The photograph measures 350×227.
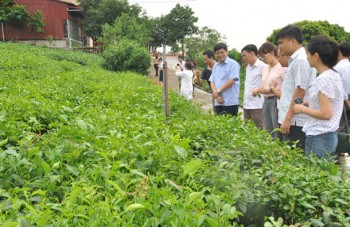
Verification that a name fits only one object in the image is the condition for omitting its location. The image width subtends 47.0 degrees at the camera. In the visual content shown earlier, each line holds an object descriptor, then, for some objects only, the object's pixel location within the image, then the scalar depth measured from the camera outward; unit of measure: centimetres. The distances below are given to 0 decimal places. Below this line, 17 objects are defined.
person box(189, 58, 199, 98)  835
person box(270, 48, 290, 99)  431
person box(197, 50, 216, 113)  756
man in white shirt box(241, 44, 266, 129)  578
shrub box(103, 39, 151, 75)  1823
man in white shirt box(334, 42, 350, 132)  462
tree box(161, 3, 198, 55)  5109
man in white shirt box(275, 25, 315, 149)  390
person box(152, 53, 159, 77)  2303
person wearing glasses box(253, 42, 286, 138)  492
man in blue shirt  598
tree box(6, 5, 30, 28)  2998
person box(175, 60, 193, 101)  851
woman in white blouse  326
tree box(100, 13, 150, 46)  2850
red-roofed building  3178
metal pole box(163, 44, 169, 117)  405
